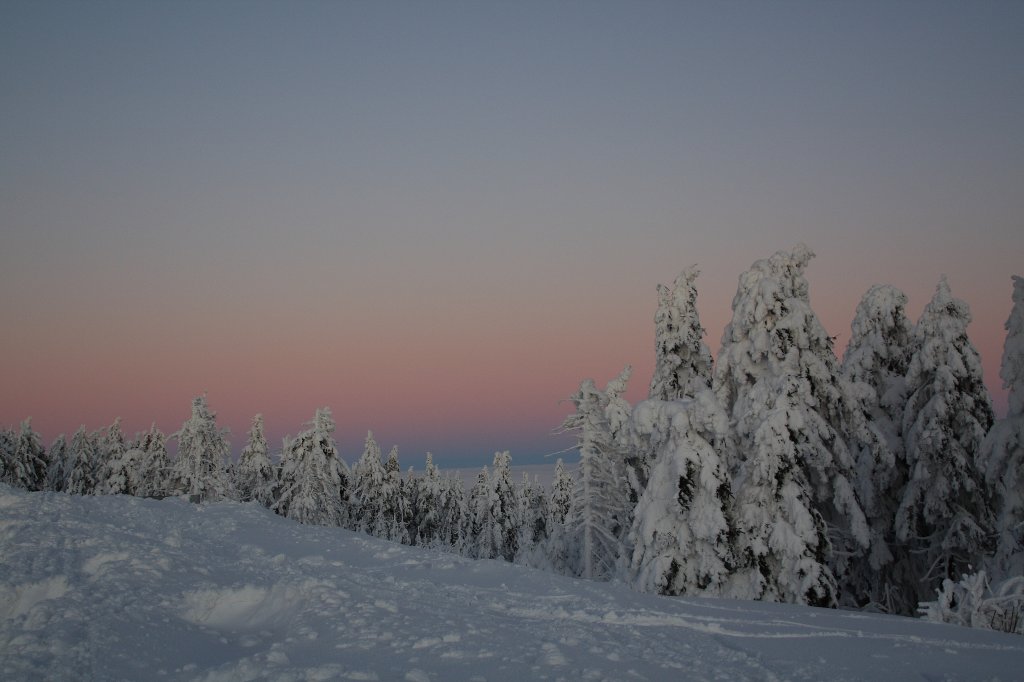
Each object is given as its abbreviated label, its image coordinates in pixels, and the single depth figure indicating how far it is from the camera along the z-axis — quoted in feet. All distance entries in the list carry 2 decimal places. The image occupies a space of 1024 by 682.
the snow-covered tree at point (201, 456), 130.93
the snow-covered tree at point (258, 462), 158.71
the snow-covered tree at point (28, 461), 176.86
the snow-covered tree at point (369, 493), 194.49
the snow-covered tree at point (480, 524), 221.25
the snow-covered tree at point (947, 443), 73.20
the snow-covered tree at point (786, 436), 59.82
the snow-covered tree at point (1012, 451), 59.47
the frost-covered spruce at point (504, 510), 225.15
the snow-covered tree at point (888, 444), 81.00
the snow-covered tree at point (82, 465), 200.85
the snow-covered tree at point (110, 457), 167.43
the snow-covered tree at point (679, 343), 88.07
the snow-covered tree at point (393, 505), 192.44
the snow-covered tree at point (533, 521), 114.96
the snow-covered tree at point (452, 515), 266.16
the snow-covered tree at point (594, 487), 93.25
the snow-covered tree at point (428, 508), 250.16
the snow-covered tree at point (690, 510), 60.39
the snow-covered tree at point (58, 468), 206.39
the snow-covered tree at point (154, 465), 163.63
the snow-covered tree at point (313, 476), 129.08
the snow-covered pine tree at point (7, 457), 173.68
